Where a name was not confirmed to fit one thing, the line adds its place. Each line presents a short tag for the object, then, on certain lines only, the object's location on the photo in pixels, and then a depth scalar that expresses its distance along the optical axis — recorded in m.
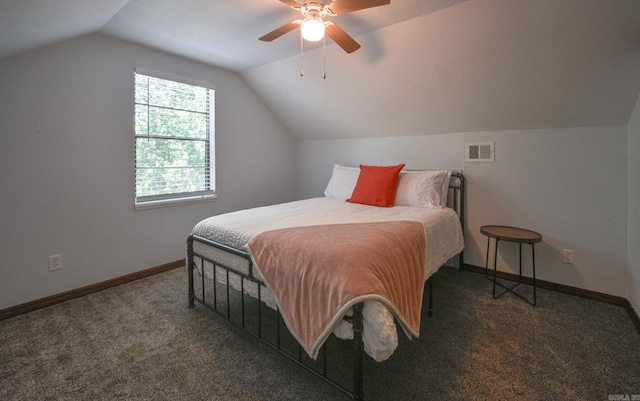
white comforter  1.28
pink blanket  1.35
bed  1.33
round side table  2.42
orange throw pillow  2.92
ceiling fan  1.77
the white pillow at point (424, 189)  2.87
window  2.98
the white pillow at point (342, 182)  3.44
